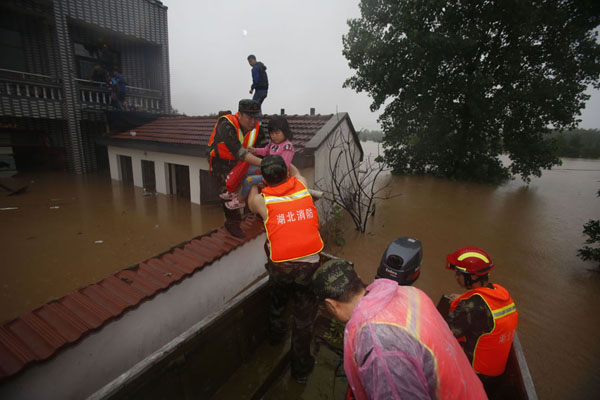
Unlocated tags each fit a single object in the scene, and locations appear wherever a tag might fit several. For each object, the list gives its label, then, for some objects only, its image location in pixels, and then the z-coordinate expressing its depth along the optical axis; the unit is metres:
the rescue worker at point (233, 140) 3.21
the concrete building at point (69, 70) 9.93
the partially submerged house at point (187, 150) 6.70
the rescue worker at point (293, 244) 2.32
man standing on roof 6.99
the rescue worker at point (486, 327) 1.91
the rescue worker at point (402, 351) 1.05
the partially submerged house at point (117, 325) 1.85
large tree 11.31
